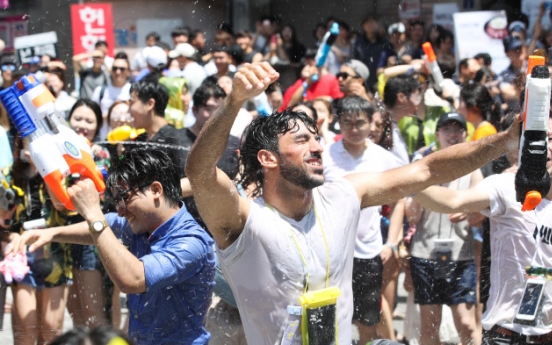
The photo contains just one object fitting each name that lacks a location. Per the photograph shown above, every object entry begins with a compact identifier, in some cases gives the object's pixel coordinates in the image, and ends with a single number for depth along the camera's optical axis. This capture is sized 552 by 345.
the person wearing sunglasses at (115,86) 8.23
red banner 10.26
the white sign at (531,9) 10.13
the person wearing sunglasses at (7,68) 8.74
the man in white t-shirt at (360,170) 5.21
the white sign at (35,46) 9.23
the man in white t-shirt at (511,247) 3.96
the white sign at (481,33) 9.17
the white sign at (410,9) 11.90
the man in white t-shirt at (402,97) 6.41
